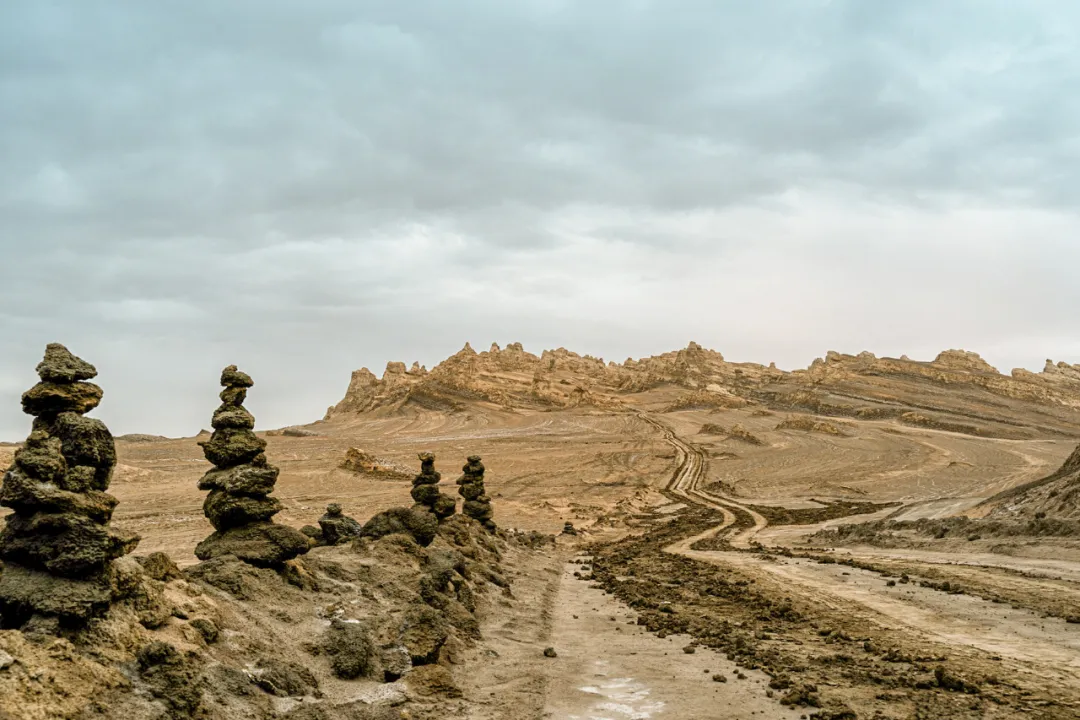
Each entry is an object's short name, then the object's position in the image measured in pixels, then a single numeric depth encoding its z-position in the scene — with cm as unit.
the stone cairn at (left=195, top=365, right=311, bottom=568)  1359
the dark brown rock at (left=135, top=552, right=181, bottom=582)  1040
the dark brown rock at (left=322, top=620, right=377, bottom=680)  1092
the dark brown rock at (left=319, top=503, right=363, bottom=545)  1922
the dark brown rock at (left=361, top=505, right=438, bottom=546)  1981
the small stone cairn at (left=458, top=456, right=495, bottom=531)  3192
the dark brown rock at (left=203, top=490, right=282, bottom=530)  1409
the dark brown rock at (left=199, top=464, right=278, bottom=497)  1420
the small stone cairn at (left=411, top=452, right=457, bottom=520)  2570
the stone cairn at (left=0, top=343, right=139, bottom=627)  823
